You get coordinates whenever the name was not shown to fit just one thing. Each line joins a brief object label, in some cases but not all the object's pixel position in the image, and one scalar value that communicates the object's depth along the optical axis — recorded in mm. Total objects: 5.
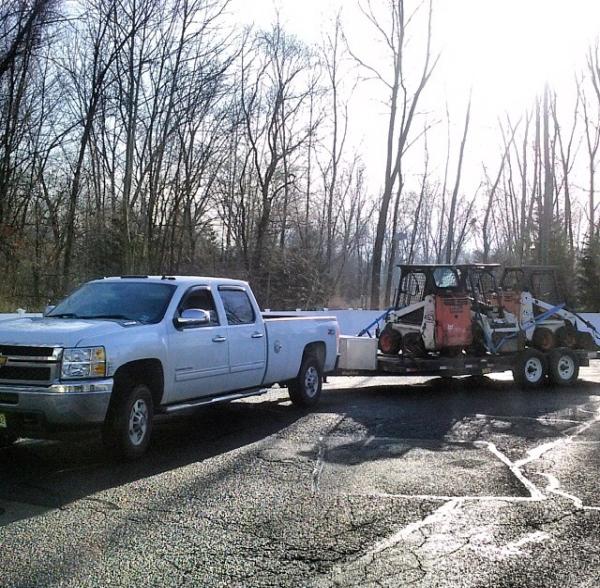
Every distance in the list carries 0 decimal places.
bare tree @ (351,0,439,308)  32188
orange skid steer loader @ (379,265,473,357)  13094
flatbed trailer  12930
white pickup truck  6828
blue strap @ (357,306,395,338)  14202
